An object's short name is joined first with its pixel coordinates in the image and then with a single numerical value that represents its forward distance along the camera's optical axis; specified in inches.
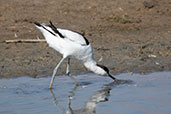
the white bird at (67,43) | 634.8
